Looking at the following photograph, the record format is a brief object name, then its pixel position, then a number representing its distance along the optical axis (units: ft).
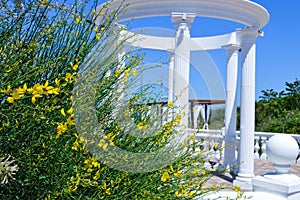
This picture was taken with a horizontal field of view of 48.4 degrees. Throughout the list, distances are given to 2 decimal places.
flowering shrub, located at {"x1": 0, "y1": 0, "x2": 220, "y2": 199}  5.72
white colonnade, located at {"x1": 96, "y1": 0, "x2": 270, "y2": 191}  19.14
